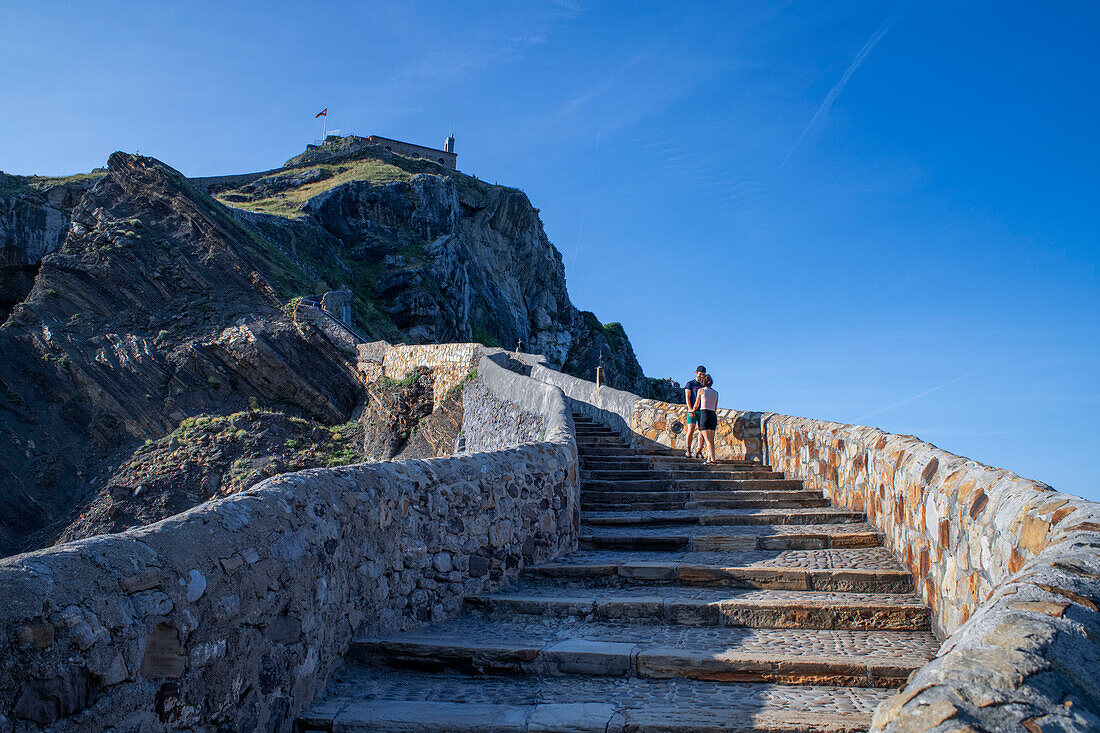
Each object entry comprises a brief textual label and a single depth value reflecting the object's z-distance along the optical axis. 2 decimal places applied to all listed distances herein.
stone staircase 3.29
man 9.86
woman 9.41
